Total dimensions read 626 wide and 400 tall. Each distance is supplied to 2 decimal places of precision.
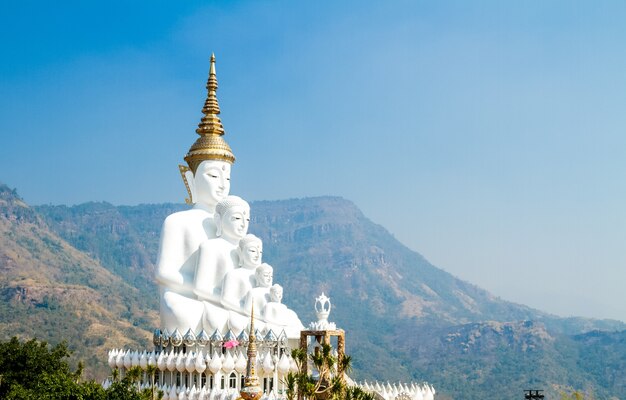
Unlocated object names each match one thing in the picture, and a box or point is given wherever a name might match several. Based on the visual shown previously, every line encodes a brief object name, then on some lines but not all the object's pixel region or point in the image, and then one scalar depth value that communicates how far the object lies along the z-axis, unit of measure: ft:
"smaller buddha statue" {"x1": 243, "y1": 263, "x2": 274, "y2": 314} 115.44
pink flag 110.52
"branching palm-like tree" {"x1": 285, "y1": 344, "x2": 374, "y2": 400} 83.76
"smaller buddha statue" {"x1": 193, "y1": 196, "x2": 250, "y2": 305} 118.01
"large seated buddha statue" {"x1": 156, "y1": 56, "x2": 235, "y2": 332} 115.96
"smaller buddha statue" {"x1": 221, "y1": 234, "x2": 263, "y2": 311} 116.26
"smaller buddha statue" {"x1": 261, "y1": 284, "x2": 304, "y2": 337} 115.24
